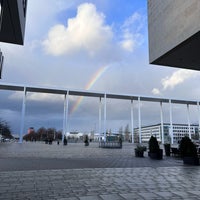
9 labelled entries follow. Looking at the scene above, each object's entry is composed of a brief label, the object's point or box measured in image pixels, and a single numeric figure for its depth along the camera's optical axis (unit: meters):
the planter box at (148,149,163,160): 14.28
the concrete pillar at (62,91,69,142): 42.72
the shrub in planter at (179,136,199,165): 11.03
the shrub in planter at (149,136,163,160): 14.39
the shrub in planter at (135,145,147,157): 15.56
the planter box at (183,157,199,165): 10.94
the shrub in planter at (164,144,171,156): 16.75
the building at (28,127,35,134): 93.06
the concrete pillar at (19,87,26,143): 39.73
